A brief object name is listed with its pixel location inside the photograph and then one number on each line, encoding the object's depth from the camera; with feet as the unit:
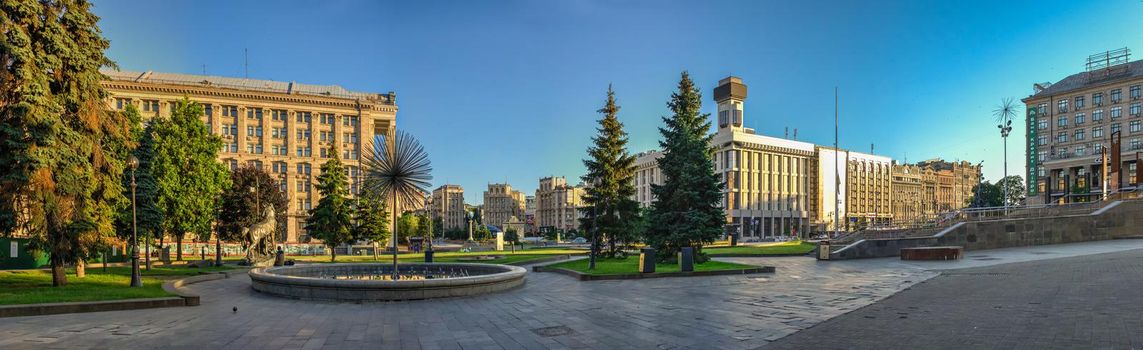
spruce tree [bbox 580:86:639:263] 109.29
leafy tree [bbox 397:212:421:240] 289.33
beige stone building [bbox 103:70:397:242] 279.08
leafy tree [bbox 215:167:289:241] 144.15
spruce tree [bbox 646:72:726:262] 90.22
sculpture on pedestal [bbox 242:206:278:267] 104.47
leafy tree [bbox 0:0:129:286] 55.72
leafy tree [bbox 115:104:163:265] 88.79
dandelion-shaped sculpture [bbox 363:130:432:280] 58.90
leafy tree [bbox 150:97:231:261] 108.17
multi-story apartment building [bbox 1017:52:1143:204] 246.88
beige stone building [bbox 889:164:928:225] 502.79
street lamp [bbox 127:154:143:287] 60.75
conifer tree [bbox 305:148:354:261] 142.61
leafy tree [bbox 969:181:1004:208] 415.03
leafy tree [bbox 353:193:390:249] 152.76
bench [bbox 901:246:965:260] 90.07
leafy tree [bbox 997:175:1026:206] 429.79
